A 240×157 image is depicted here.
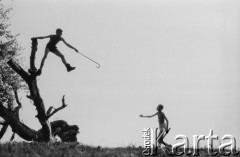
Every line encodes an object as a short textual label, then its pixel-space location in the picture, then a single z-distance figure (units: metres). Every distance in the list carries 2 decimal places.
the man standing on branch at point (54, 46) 22.05
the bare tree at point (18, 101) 25.48
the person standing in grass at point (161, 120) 22.31
